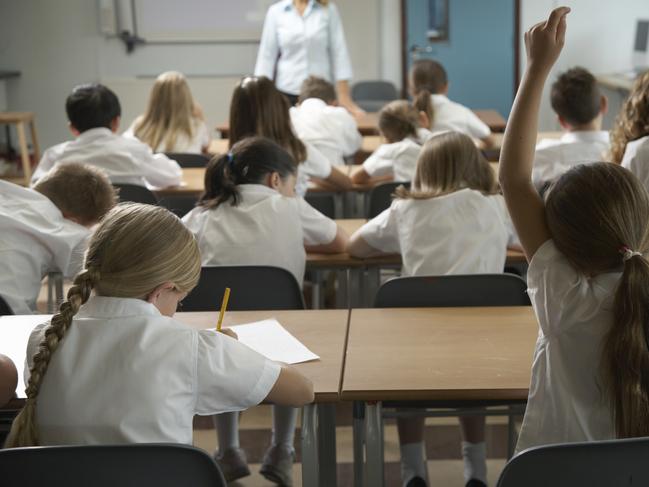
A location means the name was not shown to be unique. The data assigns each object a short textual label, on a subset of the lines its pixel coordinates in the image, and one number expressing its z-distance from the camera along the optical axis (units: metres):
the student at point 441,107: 5.25
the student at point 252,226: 2.87
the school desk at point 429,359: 1.86
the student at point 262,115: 4.03
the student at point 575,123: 3.98
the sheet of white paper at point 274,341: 2.06
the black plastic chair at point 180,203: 3.95
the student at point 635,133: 3.10
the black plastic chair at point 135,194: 3.85
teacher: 6.78
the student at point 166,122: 5.15
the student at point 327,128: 5.11
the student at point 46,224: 2.78
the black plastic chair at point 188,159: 4.97
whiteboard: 8.49
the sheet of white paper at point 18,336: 2.03
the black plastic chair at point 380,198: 3.93
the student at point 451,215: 2.86
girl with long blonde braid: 1.56
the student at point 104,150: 4.21
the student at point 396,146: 4.36
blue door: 8.76
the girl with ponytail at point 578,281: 1.66
